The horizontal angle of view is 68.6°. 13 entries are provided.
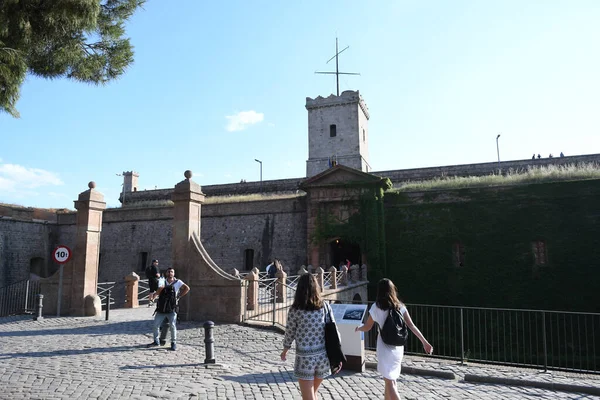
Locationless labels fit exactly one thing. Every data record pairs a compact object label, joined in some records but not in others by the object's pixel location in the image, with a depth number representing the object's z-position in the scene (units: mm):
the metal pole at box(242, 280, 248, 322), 11898
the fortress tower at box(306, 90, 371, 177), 37719
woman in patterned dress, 4852
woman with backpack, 5312
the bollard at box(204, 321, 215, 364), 7994
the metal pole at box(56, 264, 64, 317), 13117
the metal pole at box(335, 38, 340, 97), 42156
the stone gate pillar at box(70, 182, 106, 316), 13391
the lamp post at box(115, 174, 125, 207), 39506
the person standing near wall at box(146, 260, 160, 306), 16031
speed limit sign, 12641
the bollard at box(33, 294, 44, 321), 12591
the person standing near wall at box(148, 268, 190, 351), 9039
